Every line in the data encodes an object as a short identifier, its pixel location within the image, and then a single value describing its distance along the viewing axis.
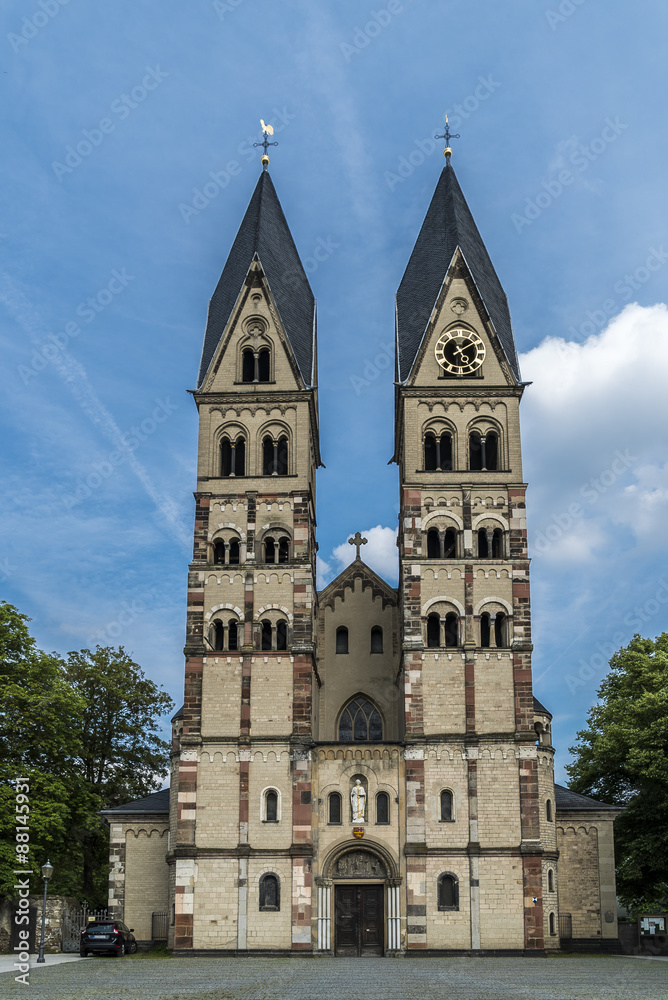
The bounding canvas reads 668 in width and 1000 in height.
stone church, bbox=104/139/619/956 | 41.28
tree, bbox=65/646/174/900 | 56.97
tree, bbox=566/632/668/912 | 47.81
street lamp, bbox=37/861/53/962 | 36.28
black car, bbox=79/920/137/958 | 39.00
